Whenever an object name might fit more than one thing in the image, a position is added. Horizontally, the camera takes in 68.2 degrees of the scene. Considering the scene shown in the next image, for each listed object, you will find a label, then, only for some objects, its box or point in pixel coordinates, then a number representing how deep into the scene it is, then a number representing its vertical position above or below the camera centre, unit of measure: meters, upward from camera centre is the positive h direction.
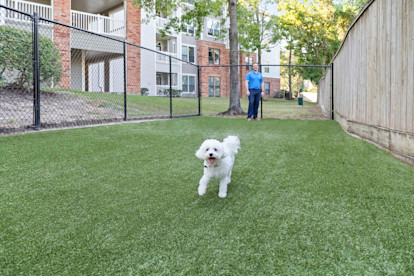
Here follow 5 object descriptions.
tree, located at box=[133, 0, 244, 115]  12.02 +4.32
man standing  8.96 +0.93
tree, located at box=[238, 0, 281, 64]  25.30 +8.68
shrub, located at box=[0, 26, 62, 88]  6.71 +1.44
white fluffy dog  2.53 -0.39
